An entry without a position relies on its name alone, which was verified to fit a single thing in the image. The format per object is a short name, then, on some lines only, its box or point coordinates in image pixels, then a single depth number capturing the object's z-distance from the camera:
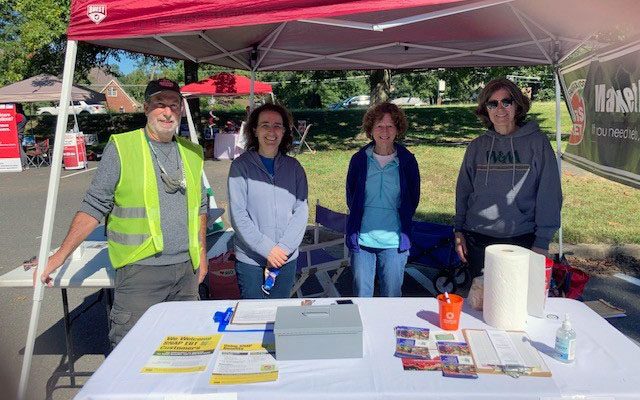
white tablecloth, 1.47
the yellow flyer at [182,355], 1.62
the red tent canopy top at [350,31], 2.02
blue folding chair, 3.97
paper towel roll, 1.81
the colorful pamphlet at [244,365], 1.55
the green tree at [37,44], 12.52
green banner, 2.85
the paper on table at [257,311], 1.98
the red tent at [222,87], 12.59
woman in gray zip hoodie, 2.61
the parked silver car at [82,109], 33.52
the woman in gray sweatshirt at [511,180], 2.59
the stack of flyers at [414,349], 1.63
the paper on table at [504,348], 1.65
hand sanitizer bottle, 1.65
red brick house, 54.78
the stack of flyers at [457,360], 1.57
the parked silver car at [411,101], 44.74
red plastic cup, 1.88
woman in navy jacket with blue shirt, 2.87
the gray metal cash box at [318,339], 1.65
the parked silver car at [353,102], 40.92
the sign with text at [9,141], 12.61
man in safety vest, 2.29
